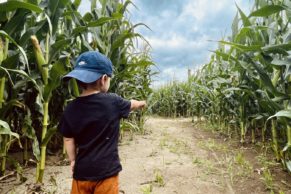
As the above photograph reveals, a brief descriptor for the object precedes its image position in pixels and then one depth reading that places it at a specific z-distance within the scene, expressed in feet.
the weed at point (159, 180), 8.04
